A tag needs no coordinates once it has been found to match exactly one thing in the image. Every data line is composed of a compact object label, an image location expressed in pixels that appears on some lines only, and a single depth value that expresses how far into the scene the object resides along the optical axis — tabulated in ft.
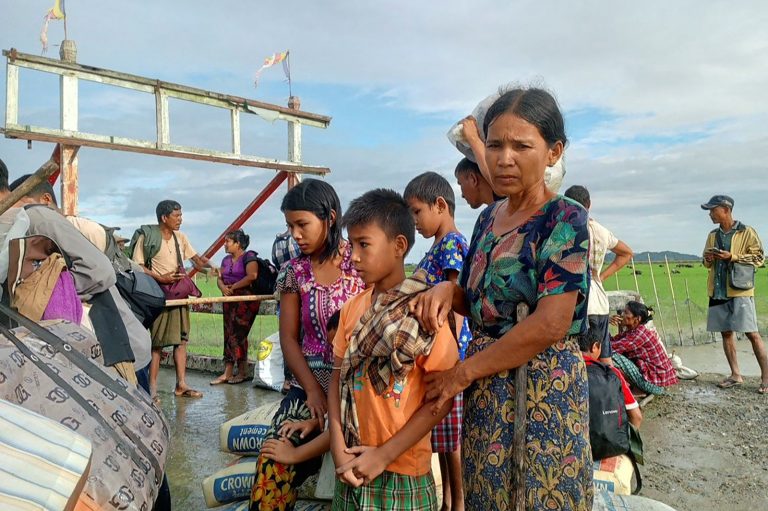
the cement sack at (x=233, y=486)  9.37
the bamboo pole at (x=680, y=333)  30.14
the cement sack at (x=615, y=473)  9.49
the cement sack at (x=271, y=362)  17.22
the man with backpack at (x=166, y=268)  19.63
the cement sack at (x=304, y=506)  8.71
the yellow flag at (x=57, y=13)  17.69
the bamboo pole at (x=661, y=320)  30.99
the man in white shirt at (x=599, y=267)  14.88
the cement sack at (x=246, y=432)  10.40
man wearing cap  20.56
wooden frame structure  16.19
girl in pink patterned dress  7.34
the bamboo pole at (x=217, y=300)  19.72
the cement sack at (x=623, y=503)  8.09
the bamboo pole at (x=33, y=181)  5.05
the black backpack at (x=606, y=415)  8.04
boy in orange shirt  5.71
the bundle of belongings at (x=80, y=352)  5.39
